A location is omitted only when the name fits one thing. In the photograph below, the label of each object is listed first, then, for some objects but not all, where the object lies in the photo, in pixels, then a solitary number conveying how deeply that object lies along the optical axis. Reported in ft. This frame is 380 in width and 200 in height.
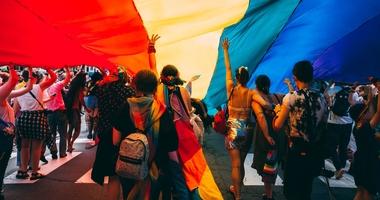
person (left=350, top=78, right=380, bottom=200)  15.29
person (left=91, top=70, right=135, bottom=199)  15.83
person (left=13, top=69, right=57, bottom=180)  22.66
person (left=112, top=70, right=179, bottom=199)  12.62
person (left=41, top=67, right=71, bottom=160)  28.37
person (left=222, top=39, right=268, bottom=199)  17.99
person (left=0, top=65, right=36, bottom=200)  15.83
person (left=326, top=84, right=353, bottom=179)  24.51
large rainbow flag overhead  12.53
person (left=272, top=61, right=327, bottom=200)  13.52
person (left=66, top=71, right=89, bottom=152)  29.68
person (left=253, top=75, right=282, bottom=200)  18.02
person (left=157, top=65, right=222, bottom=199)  14.98
